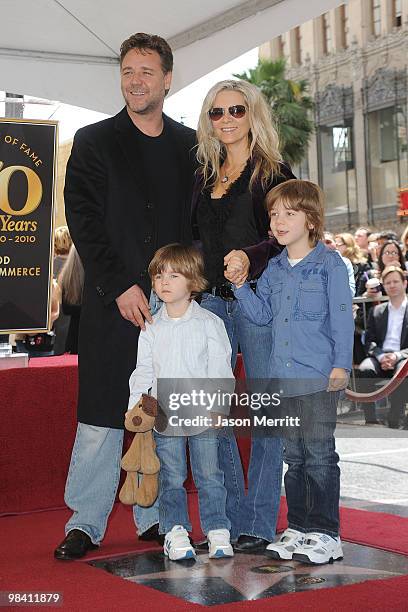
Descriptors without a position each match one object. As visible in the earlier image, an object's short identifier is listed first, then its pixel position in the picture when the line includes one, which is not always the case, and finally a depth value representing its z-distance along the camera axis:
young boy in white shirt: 3.40
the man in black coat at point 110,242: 3.63
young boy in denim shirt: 3.38
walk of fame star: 3.07
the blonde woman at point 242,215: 3.52
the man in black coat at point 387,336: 8.13
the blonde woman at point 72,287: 5.94
